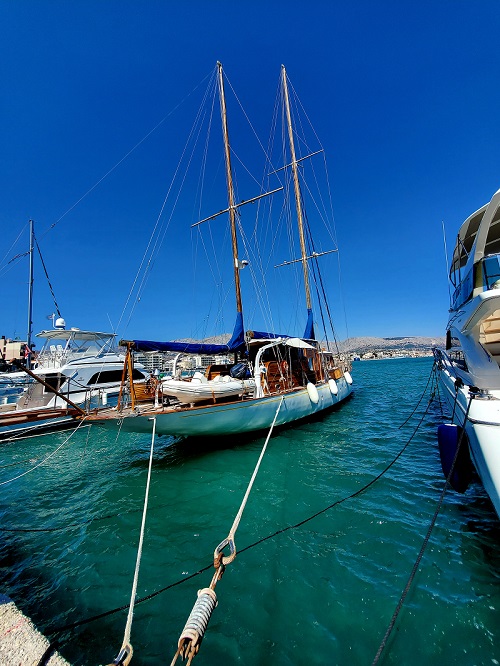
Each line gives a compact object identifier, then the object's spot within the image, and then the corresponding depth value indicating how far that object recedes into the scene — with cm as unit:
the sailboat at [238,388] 856
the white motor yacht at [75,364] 1698
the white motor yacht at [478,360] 397
